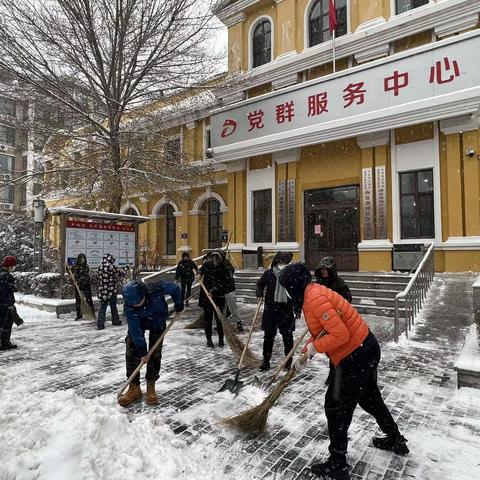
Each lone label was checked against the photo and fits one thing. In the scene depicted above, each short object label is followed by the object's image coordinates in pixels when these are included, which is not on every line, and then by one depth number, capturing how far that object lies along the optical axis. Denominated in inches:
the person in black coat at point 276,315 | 202.7
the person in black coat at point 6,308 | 253.1
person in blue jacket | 158.7
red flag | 503.1
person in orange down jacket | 106.0
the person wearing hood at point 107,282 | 320.1
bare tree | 452.4
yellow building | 416.2
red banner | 377.0
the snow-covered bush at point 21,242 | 562.9
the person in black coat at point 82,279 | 350.9
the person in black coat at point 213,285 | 255.9
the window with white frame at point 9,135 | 539.2
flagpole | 507.2
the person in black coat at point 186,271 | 404.7
